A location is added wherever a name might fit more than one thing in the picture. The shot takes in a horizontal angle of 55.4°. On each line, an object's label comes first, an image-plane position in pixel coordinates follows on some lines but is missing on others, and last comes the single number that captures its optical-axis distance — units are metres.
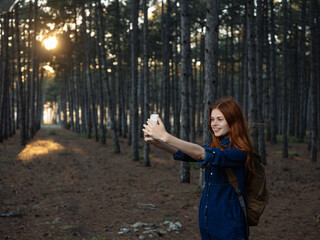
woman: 2.39
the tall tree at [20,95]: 17.94
